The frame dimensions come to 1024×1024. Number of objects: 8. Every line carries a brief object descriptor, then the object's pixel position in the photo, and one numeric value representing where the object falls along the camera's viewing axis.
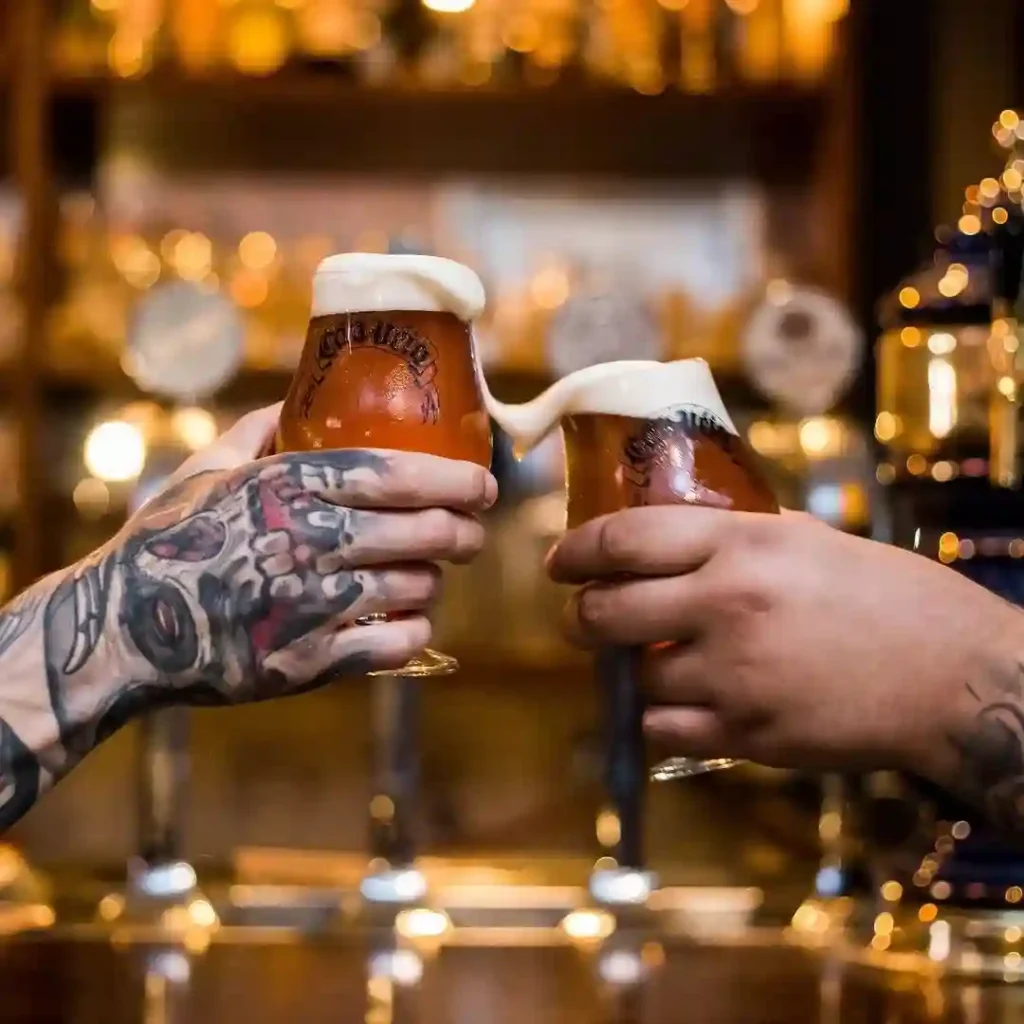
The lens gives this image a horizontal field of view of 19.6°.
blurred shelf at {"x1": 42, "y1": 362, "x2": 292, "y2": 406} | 2.46
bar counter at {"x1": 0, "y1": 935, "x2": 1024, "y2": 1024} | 1.19
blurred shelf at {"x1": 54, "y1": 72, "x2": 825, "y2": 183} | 2.66
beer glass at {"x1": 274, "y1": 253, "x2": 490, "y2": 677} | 1.14
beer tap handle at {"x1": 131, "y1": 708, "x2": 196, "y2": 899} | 1.41
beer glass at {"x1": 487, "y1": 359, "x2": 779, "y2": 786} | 1.16
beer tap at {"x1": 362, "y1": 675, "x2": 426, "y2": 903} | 1.41
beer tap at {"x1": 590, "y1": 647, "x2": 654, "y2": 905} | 1.41
